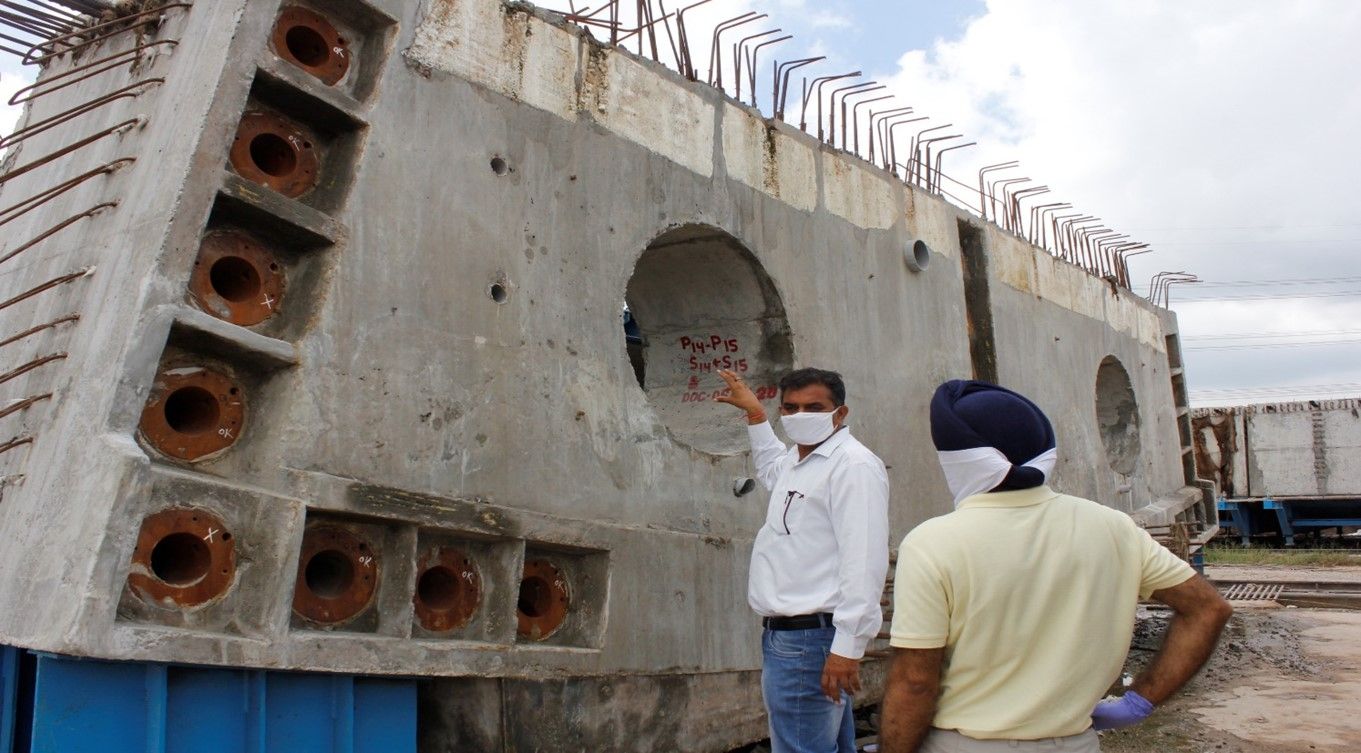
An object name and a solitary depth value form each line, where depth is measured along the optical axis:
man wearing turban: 2.35
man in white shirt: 3.64
